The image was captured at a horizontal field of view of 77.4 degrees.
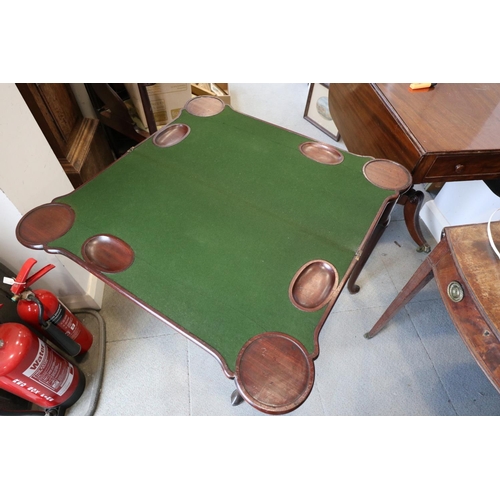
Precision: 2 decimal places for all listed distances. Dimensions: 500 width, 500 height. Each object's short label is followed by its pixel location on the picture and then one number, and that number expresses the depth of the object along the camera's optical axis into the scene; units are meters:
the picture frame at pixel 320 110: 2.22
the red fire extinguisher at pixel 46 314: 0.98
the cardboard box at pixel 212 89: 2.14
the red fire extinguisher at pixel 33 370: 0.90
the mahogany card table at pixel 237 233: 0.70
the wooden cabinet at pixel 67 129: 1.20
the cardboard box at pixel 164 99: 1.78
